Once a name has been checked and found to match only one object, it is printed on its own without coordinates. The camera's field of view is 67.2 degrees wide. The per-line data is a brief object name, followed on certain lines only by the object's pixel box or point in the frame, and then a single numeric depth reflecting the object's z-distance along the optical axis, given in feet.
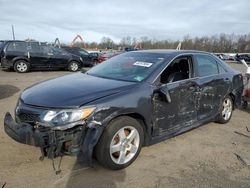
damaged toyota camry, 7.35
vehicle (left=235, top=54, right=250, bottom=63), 91.36
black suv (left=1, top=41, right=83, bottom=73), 32.13
